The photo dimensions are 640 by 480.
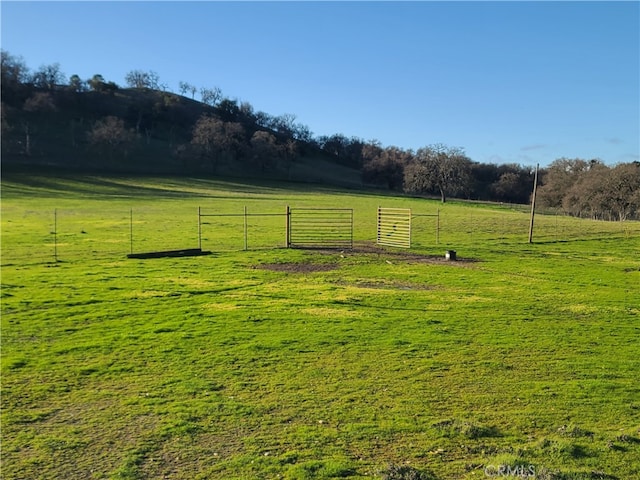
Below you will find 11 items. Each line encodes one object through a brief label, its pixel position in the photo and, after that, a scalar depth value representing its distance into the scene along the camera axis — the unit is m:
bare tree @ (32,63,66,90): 142.75
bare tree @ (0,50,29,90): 117.25
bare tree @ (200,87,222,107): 194.75
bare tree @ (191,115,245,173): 121.81
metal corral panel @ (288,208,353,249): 32.25
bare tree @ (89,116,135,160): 110.94
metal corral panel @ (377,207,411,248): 32.09
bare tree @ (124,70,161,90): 182.25
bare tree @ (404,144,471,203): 97.81
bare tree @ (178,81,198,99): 198.50
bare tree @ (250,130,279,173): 127.81
